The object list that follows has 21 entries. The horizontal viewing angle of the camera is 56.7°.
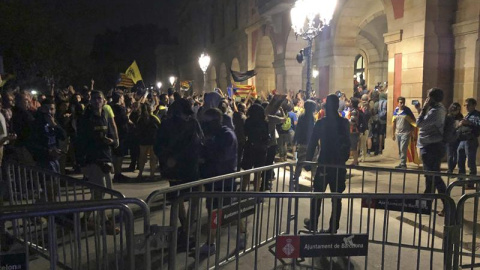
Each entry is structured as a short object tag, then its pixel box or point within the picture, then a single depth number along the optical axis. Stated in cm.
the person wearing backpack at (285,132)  1202
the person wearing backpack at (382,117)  1388
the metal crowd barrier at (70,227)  281
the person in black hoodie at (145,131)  1027
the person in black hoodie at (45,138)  675
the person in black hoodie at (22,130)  736
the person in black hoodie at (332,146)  587
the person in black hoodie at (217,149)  563
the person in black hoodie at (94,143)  625
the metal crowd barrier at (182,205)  333
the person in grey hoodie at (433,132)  717
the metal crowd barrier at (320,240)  333
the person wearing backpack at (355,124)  1154
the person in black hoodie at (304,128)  867
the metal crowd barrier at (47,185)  399
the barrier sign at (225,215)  389
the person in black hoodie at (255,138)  817
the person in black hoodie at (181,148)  579
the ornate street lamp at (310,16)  970
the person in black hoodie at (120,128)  1018
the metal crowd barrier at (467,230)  382
